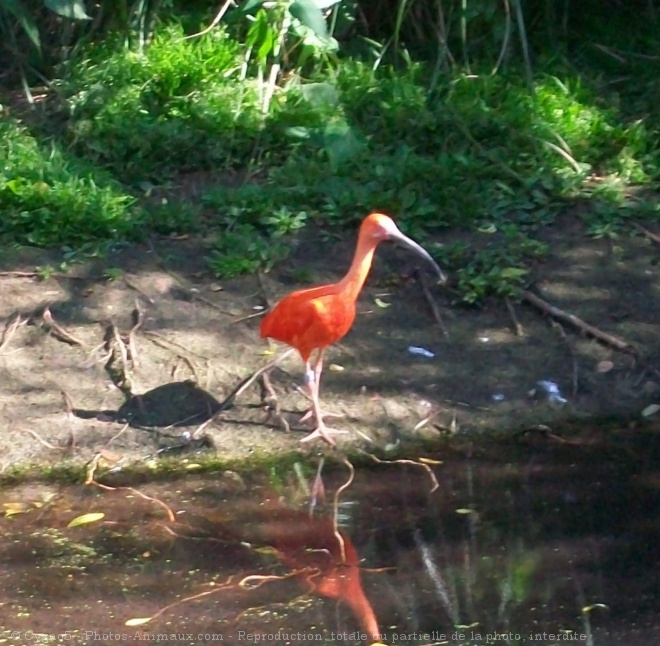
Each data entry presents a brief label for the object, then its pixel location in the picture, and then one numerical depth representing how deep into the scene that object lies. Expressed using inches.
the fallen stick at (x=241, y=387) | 485.4
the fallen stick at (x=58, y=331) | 522.0
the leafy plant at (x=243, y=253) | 562.9
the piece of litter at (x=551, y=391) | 500.4
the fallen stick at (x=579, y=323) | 522.3
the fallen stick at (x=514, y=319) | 535.2
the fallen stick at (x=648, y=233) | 587.2
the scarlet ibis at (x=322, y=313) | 468.4
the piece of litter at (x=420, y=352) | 522.9
